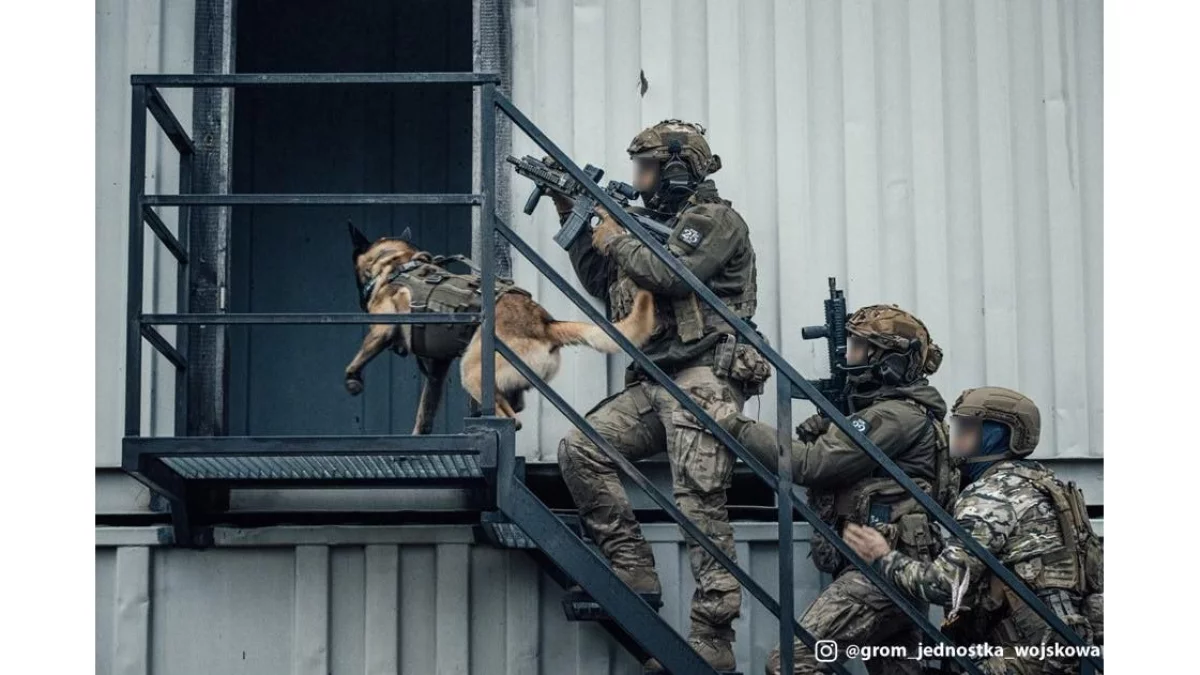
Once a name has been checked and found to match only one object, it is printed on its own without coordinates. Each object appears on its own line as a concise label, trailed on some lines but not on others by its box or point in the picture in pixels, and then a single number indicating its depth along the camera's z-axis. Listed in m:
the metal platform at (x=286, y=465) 13.89
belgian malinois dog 15.16
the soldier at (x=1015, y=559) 14.02
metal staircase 13.65
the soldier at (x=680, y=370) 15.11
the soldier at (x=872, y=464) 14.84
